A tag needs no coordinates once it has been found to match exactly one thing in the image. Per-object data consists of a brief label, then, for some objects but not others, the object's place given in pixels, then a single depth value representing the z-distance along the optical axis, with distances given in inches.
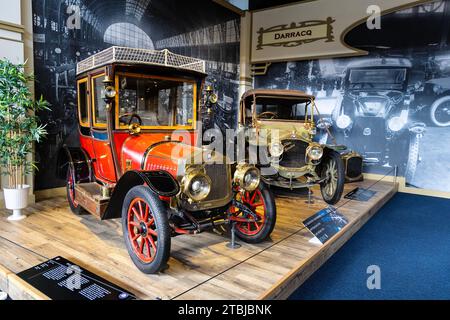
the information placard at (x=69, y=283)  79.4
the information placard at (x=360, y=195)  193.3
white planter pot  145.7
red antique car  98.3
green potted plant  139.9
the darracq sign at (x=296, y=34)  283.6
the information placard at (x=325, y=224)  123.3
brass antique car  175.6
